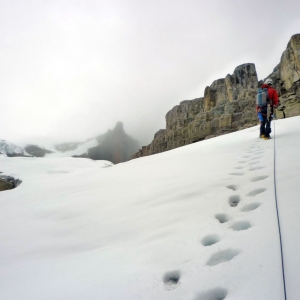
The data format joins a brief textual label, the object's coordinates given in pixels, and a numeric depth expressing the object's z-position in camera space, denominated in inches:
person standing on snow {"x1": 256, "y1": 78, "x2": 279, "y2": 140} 209.3
